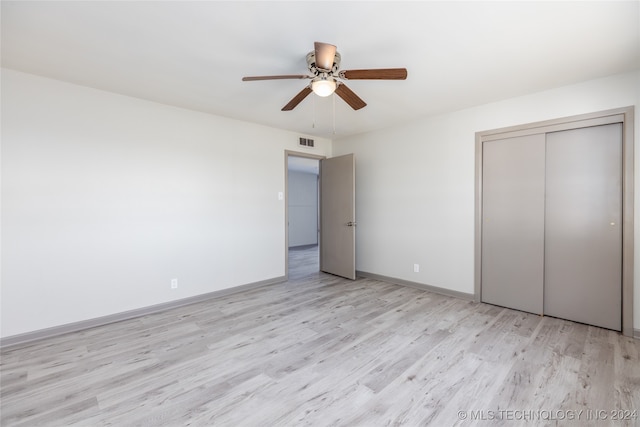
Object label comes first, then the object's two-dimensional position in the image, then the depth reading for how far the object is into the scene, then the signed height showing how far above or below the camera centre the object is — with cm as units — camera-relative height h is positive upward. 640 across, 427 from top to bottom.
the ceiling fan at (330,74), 198 +102
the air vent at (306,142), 489 +116
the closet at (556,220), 282 -14
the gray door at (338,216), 473 -14
